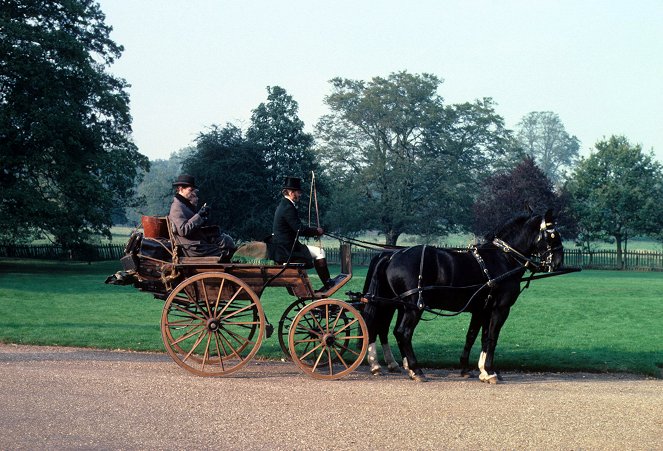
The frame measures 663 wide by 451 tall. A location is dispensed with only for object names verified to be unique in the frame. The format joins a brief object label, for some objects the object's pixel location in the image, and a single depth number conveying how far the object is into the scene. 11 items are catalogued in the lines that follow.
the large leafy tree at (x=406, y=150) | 56.34
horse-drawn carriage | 10.00
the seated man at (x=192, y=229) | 10.04
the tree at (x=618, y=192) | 49.53
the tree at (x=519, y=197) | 47.97
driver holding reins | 10.27
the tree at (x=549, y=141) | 127.12
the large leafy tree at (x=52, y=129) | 30.12
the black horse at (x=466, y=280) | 10.16
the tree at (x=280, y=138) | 45.88
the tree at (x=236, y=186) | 43.16
